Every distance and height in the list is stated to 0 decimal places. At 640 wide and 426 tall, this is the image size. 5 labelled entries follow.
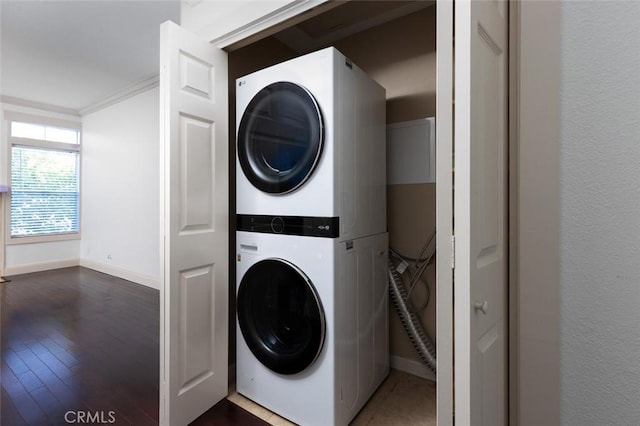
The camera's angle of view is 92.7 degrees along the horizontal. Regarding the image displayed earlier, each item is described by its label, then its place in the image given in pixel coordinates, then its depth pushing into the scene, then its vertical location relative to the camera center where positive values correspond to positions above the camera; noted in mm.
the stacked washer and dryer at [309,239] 1426 -135
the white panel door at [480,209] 651 +7
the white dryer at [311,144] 1425 +352
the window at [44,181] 4754 +525
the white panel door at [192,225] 1477 -66
